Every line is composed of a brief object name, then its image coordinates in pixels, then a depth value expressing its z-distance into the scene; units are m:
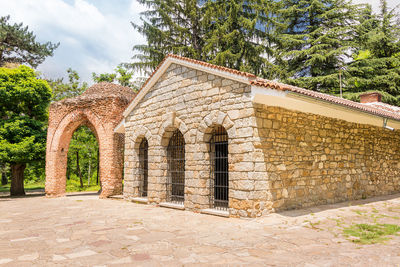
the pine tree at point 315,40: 18.38
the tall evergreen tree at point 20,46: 18.39
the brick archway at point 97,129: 11.43
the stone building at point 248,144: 6.29
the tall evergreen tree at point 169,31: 18.59
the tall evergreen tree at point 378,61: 18.27
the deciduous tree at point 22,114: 13.69
